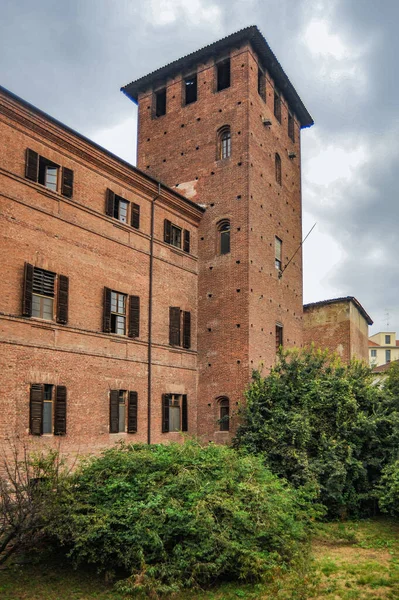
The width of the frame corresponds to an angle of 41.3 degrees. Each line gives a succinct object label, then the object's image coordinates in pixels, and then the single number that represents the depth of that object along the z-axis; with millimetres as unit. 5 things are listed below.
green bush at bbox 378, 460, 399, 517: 15234
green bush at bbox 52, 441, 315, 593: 10672
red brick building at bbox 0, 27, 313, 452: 16031
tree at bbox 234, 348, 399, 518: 17109
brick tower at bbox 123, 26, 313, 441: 22422
